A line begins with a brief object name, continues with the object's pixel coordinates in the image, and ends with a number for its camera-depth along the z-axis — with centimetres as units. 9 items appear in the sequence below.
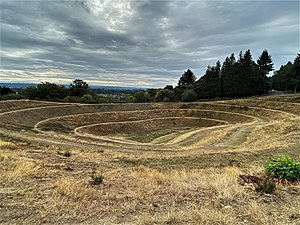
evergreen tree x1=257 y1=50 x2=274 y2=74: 9525
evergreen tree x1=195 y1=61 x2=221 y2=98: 8383
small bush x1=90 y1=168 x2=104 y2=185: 772
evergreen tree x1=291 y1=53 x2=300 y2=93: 7407
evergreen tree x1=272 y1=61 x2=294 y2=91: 8025
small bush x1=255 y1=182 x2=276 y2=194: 691
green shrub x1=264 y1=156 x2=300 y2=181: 845
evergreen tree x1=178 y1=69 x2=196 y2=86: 12450
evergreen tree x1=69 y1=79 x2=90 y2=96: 10650
